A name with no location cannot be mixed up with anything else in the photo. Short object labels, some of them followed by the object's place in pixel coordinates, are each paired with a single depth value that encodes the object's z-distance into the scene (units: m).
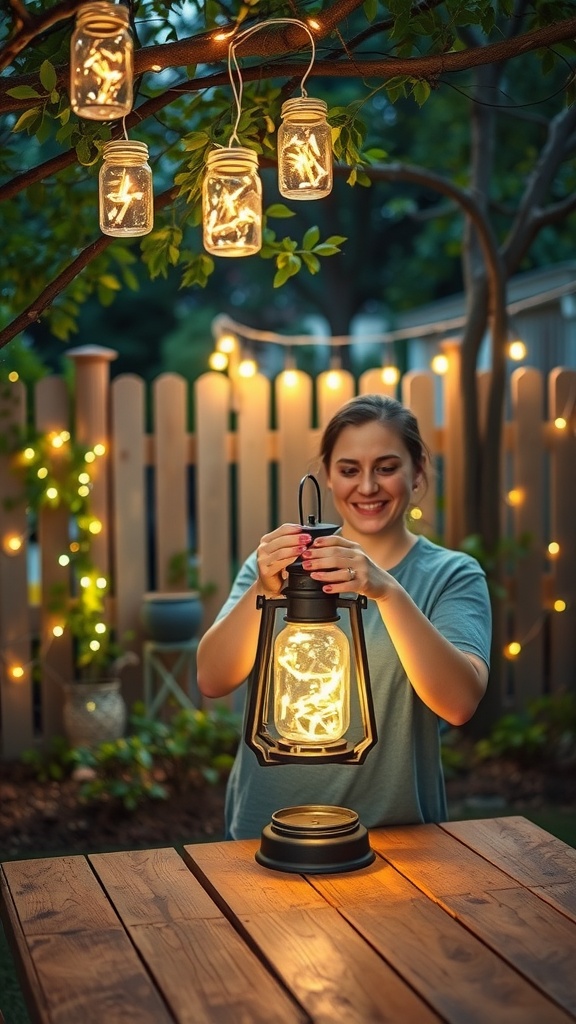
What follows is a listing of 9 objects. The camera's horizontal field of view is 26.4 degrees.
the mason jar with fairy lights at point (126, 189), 2.21
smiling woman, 2.47
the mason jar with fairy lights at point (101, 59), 1.79
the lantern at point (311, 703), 2.13
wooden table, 1.68
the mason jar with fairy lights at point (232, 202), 2.04
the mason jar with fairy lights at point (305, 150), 2.13
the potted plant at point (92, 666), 5.34
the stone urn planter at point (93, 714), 5.33
